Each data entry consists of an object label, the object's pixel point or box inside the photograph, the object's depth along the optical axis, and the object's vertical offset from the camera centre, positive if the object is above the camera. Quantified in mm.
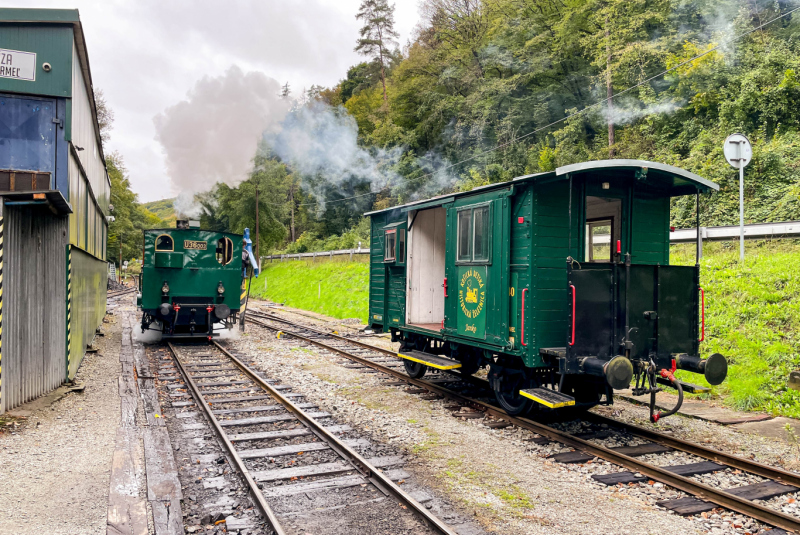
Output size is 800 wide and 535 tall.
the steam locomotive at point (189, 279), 14422 -115
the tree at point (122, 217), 58188 +6446
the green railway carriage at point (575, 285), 6359 -75
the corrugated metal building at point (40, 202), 7496 +1016
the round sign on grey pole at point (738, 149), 12422 +3007
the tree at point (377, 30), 48156 +22654
